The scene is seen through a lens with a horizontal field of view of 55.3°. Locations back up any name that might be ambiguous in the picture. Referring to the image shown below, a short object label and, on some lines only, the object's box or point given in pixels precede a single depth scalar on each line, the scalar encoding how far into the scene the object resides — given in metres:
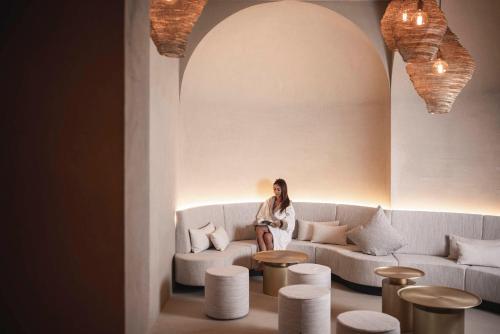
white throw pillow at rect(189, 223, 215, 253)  6.32
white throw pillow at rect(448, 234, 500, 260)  5.86
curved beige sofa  5.69
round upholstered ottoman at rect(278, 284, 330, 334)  4.33
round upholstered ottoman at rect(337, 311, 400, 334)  3.80
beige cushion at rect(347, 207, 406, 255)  6.23
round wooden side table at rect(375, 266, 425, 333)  4.84
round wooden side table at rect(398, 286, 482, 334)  4.17
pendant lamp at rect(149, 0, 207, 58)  3.16
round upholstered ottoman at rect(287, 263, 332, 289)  5.44
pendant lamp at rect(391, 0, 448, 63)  3.53
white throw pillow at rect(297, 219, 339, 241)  7.34
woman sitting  6.79
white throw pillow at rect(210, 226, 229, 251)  6.48
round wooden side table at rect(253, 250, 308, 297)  5.87
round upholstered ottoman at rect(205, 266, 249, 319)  5.02
